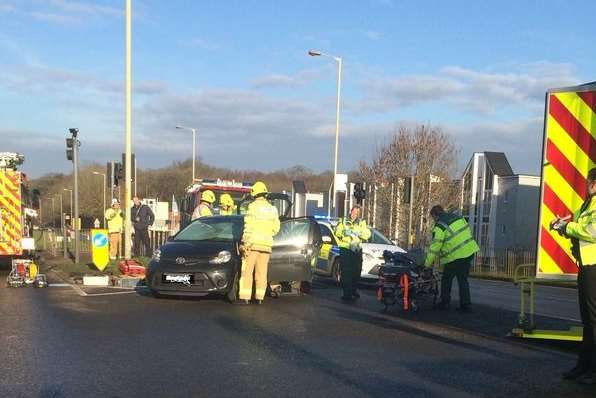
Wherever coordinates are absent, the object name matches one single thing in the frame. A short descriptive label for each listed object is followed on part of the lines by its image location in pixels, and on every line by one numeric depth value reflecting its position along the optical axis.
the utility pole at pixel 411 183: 22.62
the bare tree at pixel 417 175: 41.72
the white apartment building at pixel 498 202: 50.69
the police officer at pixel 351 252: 11.58
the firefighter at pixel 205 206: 14.06
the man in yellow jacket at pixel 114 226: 18.89
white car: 14.46
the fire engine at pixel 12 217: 15.20
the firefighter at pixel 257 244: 10.27
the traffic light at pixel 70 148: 18.25
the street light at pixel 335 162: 32.34
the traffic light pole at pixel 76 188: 18.17
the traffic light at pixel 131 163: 16.06
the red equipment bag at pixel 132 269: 13.56
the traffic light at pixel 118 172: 17.57
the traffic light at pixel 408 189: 22.69
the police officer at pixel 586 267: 5.72
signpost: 14.29
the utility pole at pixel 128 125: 15.66
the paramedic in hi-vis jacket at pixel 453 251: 10.27
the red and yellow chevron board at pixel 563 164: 6.83
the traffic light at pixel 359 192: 26.39
